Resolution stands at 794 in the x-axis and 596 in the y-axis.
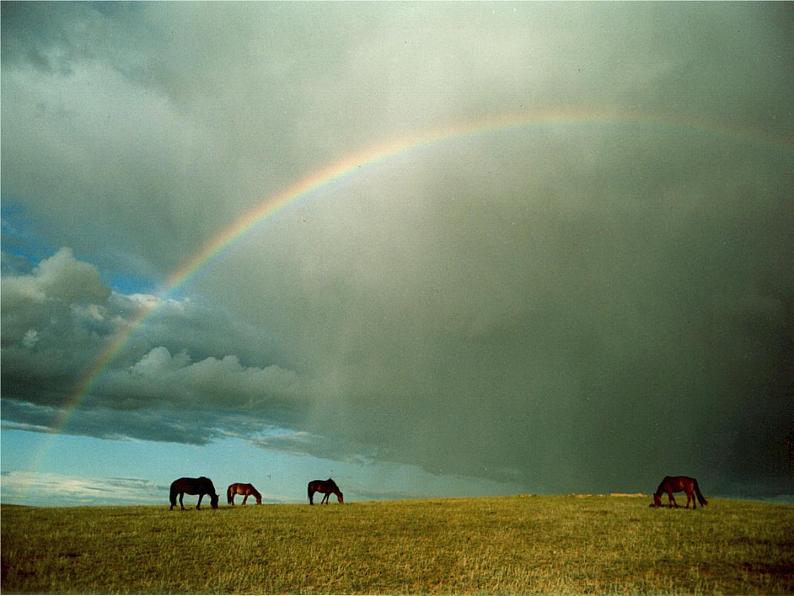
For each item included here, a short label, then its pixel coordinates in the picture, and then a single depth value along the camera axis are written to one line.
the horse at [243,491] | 48.66
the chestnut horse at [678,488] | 40.62
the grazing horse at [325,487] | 51.05
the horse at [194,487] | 42.09
